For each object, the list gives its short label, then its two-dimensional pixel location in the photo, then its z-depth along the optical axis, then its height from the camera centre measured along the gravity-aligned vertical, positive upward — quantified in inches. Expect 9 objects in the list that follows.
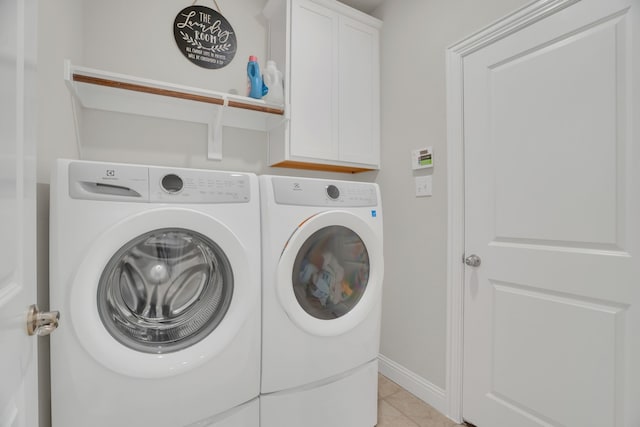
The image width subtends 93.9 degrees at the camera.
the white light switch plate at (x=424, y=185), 66.8 +6.5
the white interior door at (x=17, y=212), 16.6 +0.2
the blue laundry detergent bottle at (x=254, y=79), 69.5 +31.6
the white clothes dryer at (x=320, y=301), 44.4 -14.3
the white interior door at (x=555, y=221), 40.9 -1.2
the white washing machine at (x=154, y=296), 33.0 -10.5
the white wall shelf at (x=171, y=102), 53.8 +24.1
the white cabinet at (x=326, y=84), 70.1 +32.4
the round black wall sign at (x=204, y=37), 70.4 +43.5
